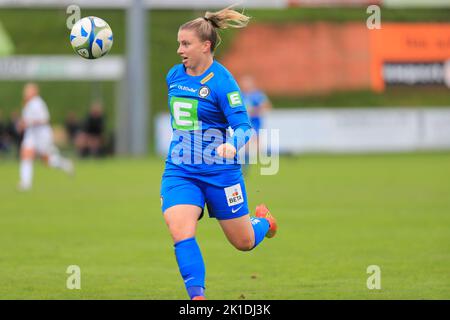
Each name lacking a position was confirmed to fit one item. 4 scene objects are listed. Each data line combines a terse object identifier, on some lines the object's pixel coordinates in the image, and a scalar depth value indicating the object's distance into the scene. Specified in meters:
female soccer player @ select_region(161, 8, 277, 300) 7.34
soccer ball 8.58
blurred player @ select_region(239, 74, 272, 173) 24.59
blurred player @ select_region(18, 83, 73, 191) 20.75
